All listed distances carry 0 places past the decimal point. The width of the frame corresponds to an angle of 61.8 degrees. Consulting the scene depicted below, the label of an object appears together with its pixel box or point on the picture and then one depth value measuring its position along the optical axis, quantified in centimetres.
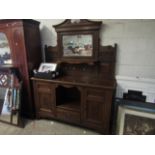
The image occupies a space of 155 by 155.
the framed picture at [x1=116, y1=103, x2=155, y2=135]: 173
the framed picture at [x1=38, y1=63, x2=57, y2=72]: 218
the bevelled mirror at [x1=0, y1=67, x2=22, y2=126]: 215
